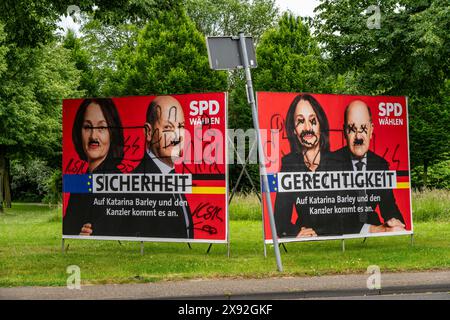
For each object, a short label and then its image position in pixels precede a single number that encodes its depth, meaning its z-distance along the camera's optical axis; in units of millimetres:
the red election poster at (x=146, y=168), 14703
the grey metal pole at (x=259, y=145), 12477
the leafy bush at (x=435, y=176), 50000
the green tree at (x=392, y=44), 15633
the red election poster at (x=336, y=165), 14781
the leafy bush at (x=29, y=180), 64050
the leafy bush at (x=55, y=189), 45638
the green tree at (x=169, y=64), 49250
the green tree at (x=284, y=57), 50344
